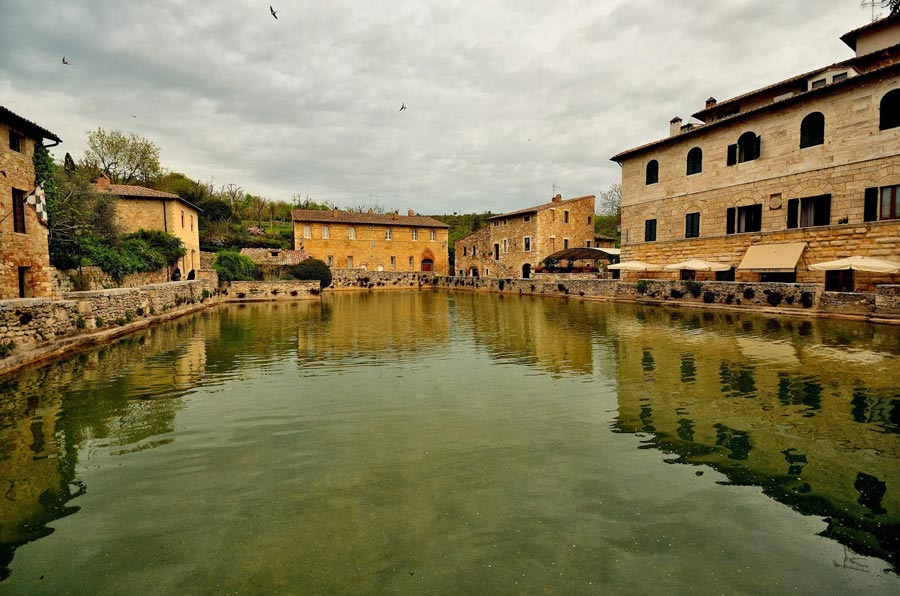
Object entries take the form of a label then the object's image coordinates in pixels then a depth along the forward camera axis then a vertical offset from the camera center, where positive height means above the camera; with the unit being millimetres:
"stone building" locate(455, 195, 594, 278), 41375 +3950
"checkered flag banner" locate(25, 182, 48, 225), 14164 +2611
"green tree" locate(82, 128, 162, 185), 41250 +11895
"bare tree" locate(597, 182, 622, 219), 61897 +10318
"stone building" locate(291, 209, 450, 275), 45672 +3989
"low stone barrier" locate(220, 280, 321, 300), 30766 -899
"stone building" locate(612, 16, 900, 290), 18844 +4898
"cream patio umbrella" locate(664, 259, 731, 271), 24062 +338
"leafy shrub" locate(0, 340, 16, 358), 9633 -1491
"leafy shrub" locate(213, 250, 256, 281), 32188 +913
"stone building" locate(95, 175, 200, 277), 28828 +4696
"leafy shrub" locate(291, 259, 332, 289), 36312 +515
